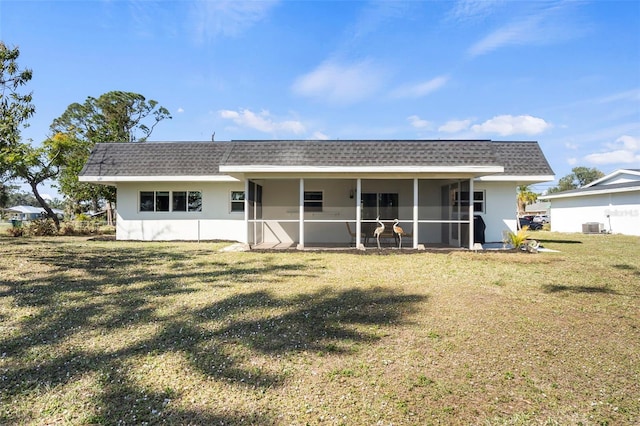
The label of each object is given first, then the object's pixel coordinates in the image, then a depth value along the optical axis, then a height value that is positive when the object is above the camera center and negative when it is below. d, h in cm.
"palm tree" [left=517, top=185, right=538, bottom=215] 4665 +325
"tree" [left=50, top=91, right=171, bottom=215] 3242 +981
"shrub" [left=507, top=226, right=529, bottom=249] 1238 -59
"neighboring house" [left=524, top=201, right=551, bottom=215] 5278 +193
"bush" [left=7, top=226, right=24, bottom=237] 1841 -51
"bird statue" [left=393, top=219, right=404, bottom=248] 1230 -25
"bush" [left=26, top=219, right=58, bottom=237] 1872 -32
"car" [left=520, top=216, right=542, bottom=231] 2932 -20
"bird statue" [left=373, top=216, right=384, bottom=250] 1241 -32
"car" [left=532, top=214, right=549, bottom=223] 3966 +40
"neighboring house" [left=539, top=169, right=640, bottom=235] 2180 +99
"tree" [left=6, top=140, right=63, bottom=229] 1930 +295
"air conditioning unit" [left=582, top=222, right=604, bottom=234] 2334 -41
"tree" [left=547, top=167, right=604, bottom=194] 6750 +818
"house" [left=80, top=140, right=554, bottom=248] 1200 +139
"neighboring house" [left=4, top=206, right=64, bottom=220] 5543 +166
